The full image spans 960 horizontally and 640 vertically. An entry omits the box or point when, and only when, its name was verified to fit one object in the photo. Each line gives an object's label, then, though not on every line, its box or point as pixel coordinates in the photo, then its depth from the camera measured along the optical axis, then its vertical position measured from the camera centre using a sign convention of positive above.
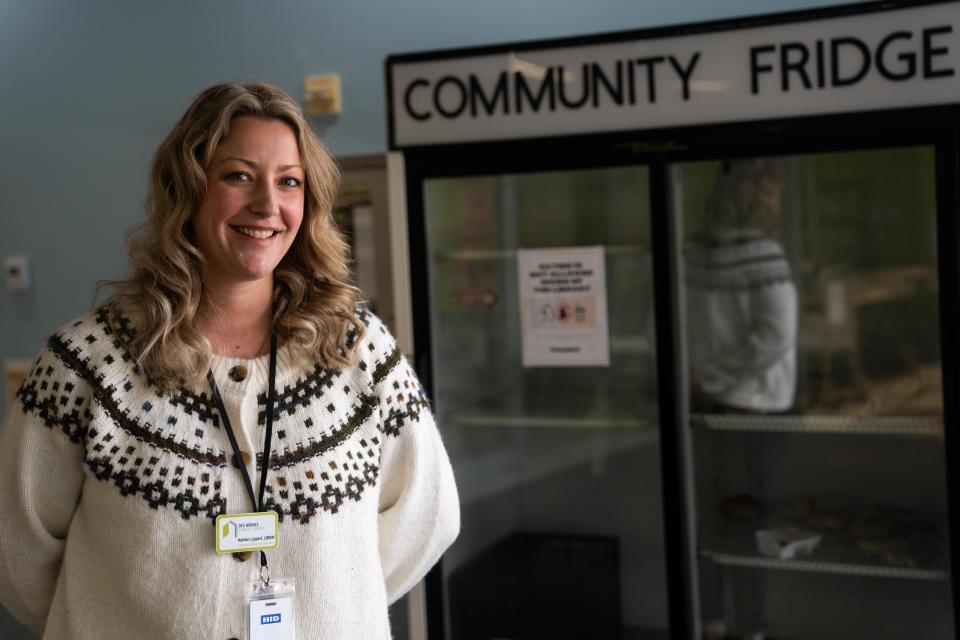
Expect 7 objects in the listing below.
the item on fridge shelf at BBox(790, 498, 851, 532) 3.12 -0.65
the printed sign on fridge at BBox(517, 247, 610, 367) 2.97 +0.04
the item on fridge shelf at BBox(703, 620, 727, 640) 3.17 -0.99
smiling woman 1.66 -0.16
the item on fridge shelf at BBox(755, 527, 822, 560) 3.01 -0.70
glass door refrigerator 2.56 -0.03
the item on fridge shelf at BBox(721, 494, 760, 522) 3.21 -0.62
